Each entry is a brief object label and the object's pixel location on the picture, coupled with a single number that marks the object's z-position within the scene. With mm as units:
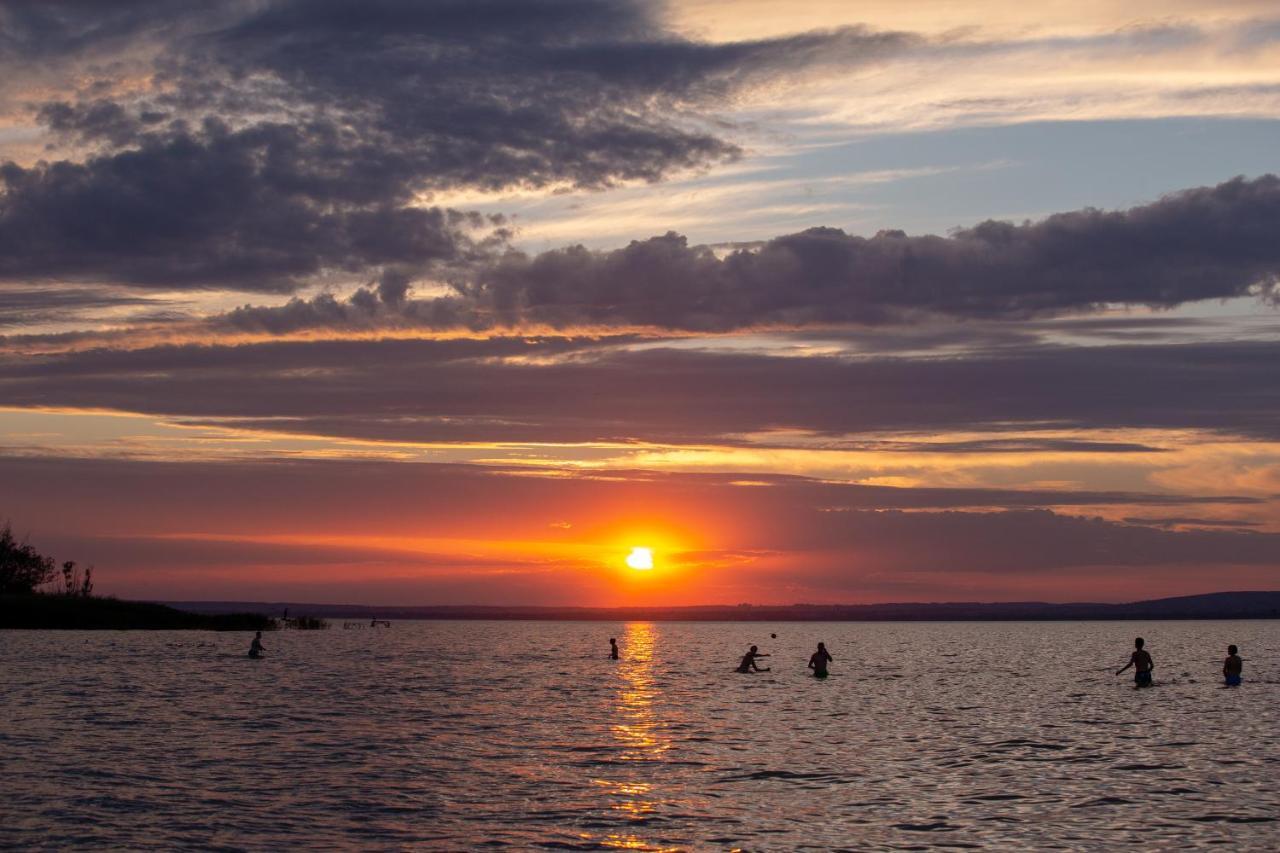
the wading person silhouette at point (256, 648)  104125
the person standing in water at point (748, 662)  95131
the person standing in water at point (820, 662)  88500
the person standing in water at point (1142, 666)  77938
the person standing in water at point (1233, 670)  76562
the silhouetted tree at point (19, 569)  180125
